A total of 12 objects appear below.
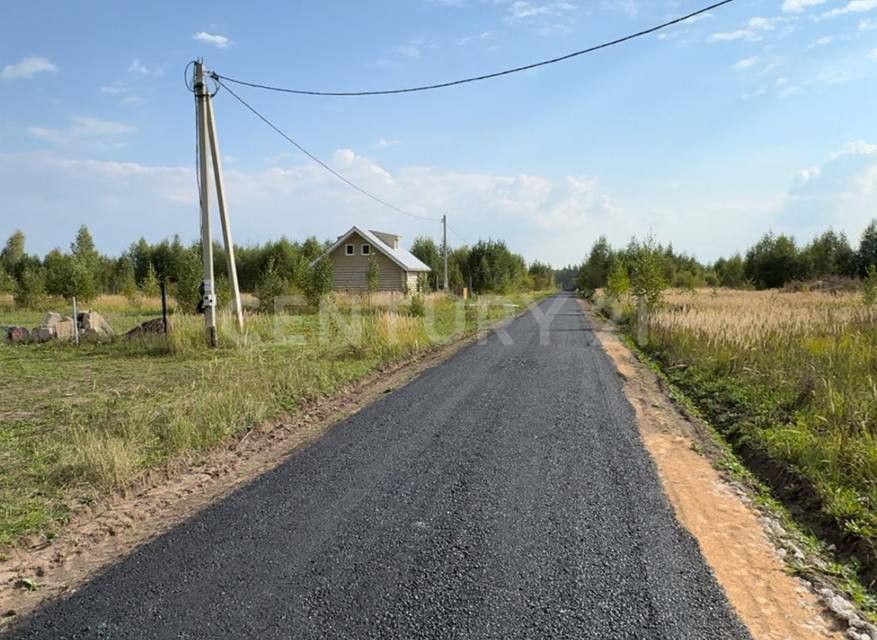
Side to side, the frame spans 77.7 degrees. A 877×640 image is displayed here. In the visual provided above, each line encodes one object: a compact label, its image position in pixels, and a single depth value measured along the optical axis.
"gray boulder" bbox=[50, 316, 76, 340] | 14.81
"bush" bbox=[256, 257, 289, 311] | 27.02
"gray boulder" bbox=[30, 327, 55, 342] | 14.87
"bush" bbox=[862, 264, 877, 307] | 19.50
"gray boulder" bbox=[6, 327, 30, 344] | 14.80
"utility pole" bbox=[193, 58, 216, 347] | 12.84
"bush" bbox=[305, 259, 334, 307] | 27.08
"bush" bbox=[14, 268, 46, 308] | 31.58
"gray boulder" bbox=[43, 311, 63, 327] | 15.22
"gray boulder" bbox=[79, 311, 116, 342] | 14.67
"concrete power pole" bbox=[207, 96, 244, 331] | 13.08
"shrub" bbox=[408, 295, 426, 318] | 24.72
